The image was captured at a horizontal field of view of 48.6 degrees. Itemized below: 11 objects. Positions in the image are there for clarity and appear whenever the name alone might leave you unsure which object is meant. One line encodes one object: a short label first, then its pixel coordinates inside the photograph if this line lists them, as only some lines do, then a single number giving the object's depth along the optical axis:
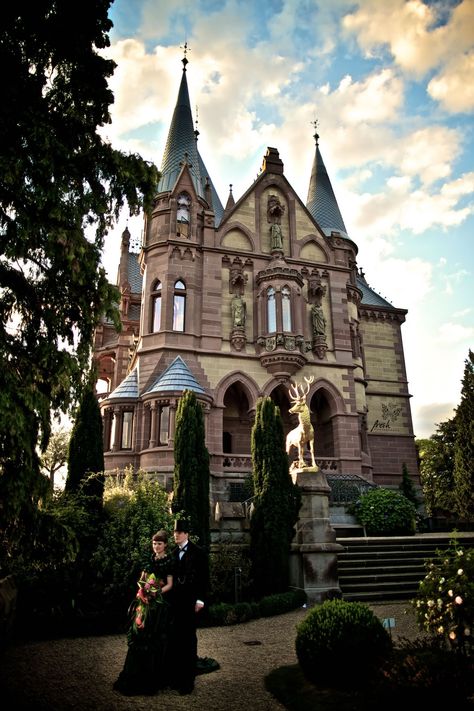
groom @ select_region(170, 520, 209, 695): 6.52
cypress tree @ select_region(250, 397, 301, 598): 12.68
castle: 22.86
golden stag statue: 15.98
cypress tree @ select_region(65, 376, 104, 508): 12.26
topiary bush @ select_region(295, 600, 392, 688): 6.43
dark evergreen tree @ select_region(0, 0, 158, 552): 7.46
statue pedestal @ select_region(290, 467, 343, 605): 12.36
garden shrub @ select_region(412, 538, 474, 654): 6.27
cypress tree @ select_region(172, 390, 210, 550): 12.52
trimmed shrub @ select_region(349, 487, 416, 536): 18.38
